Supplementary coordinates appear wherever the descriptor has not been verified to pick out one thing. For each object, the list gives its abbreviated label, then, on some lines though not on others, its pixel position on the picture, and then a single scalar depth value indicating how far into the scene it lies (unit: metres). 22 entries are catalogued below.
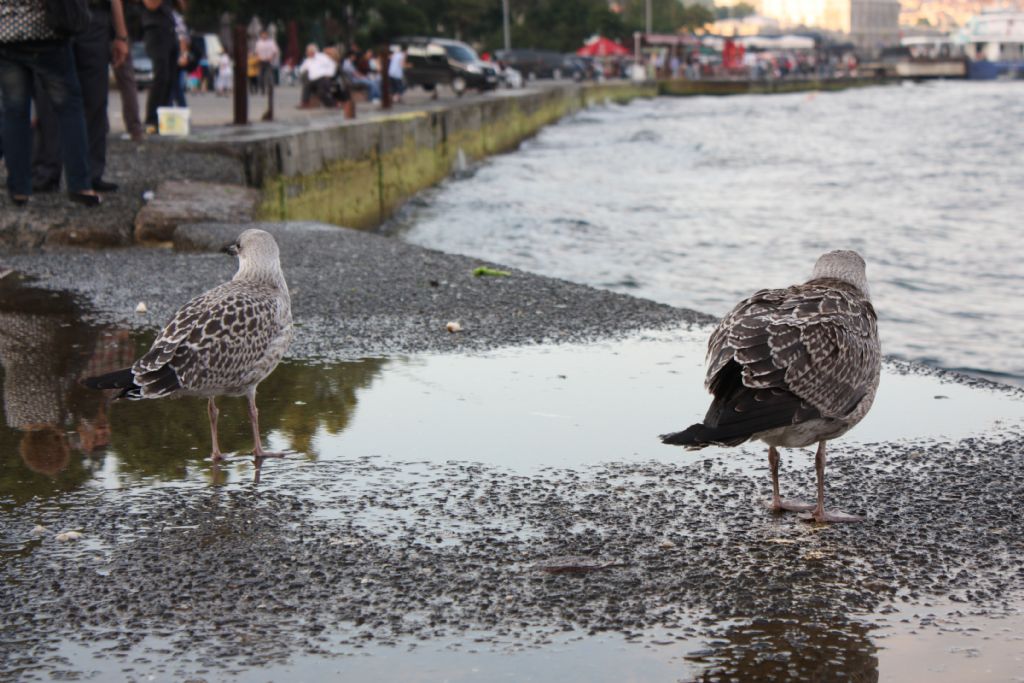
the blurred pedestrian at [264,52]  35.58
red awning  91.81
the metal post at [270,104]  19.74
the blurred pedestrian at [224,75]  38.19
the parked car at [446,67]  41.12
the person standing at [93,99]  11.11
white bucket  14.24
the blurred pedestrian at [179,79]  15.76
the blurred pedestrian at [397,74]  35.94
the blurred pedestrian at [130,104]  13.72
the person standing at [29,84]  9.58
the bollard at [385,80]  25.45
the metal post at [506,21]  84.04
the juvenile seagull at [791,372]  4.35
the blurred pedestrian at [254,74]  36.91
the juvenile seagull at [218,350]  5.09
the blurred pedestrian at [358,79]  32.31
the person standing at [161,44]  14.91
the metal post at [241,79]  16.67
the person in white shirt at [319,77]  26.22
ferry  132.00
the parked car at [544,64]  78.75
